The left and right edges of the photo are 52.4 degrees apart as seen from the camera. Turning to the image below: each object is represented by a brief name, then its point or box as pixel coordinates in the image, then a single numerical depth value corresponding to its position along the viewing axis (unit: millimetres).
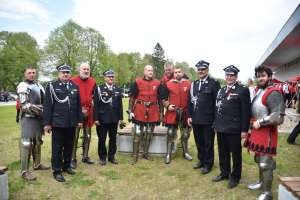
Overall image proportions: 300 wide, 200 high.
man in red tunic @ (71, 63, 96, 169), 6258
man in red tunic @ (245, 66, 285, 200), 4250
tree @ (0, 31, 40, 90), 38875
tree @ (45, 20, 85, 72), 36438
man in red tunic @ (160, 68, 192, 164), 6543
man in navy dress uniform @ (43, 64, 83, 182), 5312
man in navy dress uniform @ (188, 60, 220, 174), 5820
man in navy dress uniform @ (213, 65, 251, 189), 4790
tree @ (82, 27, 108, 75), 39906
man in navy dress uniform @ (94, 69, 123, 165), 6266
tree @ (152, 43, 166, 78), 66250
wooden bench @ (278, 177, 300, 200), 3607
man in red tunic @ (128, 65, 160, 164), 6570
